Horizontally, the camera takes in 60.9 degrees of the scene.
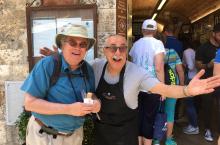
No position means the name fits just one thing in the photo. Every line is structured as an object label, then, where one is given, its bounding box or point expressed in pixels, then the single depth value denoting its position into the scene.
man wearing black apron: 1.60
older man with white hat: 1.42
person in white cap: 2.29
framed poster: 2.31
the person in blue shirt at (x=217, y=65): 1.70
